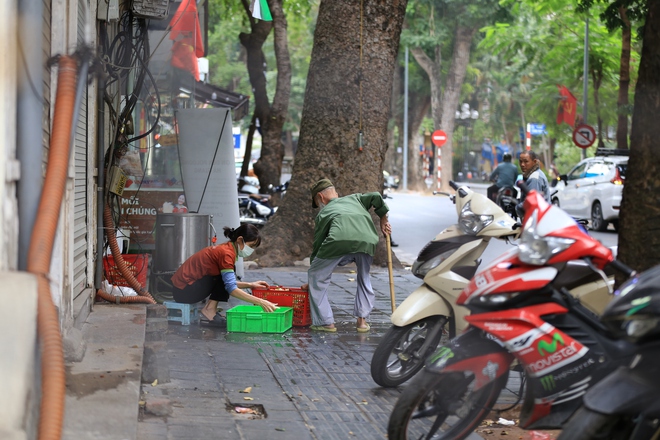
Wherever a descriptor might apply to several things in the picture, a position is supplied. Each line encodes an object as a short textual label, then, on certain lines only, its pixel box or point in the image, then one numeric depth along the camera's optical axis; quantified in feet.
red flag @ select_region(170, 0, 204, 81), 42.88
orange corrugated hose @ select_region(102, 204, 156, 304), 27.25
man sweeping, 25.22
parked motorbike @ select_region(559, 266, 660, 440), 10.45
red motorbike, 12.63
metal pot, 30.68
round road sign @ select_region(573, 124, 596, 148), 80.89
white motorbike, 18.75
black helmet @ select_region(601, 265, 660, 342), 10.44
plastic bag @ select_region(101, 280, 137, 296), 26.78
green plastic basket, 25.35
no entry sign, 132.67
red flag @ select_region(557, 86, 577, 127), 95.86
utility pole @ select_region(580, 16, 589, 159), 82.10
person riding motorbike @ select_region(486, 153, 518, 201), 64.59
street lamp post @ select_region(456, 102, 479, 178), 192.24
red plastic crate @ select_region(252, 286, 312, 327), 26.30
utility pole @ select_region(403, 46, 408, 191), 142.44
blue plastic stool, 26.61
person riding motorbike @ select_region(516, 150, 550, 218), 36.58
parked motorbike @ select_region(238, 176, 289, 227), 67.26
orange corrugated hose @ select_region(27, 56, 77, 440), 11.15
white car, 66.39
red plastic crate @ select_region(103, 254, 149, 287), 28.58
